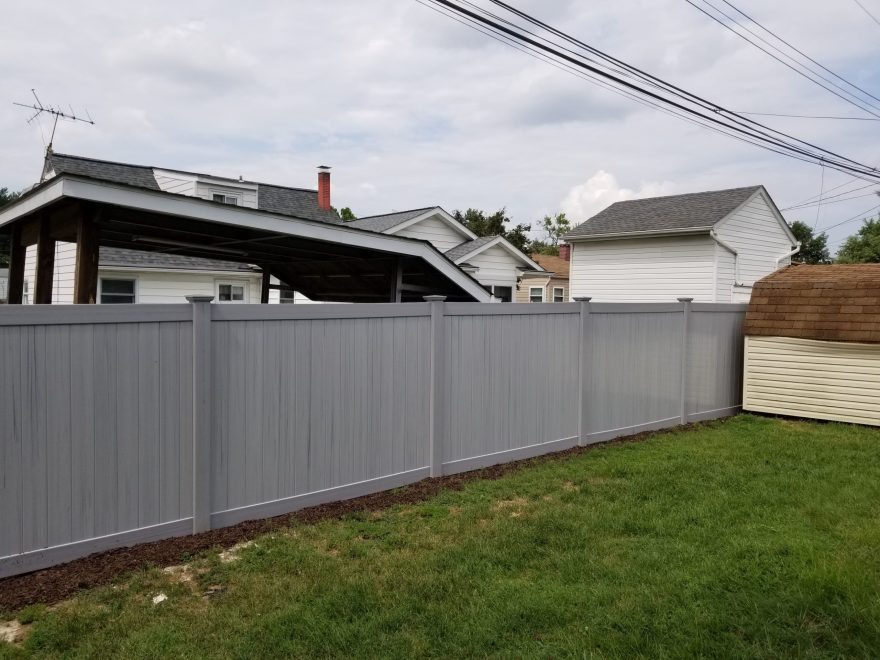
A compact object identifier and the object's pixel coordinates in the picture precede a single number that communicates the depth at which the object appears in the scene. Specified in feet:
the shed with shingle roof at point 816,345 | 28.78
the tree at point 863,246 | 128.98
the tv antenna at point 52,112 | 46.77
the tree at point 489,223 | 146.41
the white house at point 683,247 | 58.65
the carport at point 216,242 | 18.07
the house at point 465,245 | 68.69
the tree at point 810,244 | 142.10
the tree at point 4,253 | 143.50
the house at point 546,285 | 91.50
